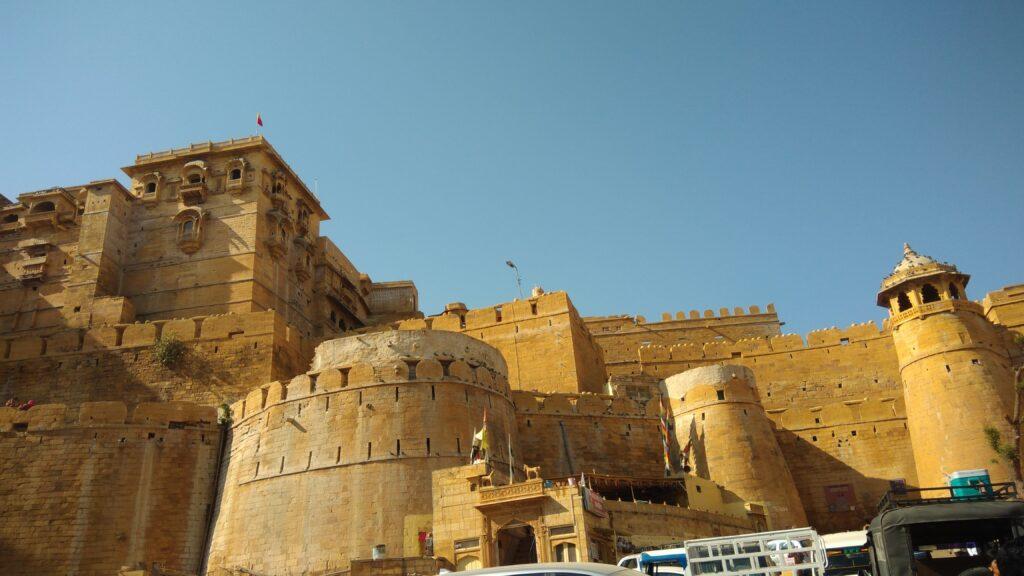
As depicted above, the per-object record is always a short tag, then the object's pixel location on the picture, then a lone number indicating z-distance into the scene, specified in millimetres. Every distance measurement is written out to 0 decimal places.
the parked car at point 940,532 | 10062
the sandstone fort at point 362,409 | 22031
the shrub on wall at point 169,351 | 32000
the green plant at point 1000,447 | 25938
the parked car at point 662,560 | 15078
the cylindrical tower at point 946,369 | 26891
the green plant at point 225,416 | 27719
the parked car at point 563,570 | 7492
